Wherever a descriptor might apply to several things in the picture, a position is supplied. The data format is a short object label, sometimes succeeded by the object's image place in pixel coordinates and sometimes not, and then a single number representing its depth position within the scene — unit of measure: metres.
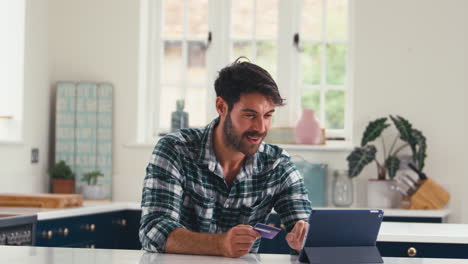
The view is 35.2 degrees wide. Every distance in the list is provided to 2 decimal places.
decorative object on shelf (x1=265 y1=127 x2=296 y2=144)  5.66
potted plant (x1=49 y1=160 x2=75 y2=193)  5.59
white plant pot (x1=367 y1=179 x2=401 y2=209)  5.30
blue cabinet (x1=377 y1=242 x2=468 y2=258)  3.32
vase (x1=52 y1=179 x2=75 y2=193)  5.59
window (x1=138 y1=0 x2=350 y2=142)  5.88
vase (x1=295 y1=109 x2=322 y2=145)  5.59
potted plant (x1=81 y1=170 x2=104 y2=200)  5.54
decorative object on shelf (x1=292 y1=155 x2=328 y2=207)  5.47
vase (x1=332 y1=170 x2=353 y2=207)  5.40
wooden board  4.59
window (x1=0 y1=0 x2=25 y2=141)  5.26
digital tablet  2.23
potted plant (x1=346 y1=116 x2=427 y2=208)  5.25
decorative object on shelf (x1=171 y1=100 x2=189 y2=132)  5.74
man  2.53
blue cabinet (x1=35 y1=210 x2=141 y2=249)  4.36
